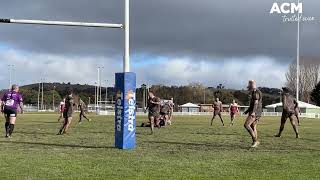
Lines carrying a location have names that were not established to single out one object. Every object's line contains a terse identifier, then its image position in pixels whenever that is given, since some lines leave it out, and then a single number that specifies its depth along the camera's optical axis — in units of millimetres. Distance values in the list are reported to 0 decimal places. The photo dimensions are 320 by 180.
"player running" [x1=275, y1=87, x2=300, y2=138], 20078
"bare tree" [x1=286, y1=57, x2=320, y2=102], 111488
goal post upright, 14672
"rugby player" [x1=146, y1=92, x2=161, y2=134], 22406
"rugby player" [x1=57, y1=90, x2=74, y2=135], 21141
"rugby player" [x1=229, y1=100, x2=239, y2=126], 36312
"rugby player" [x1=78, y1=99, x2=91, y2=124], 33731
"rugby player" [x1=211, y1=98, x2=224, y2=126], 33406
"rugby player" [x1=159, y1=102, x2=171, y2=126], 28453
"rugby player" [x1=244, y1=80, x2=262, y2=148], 15594
